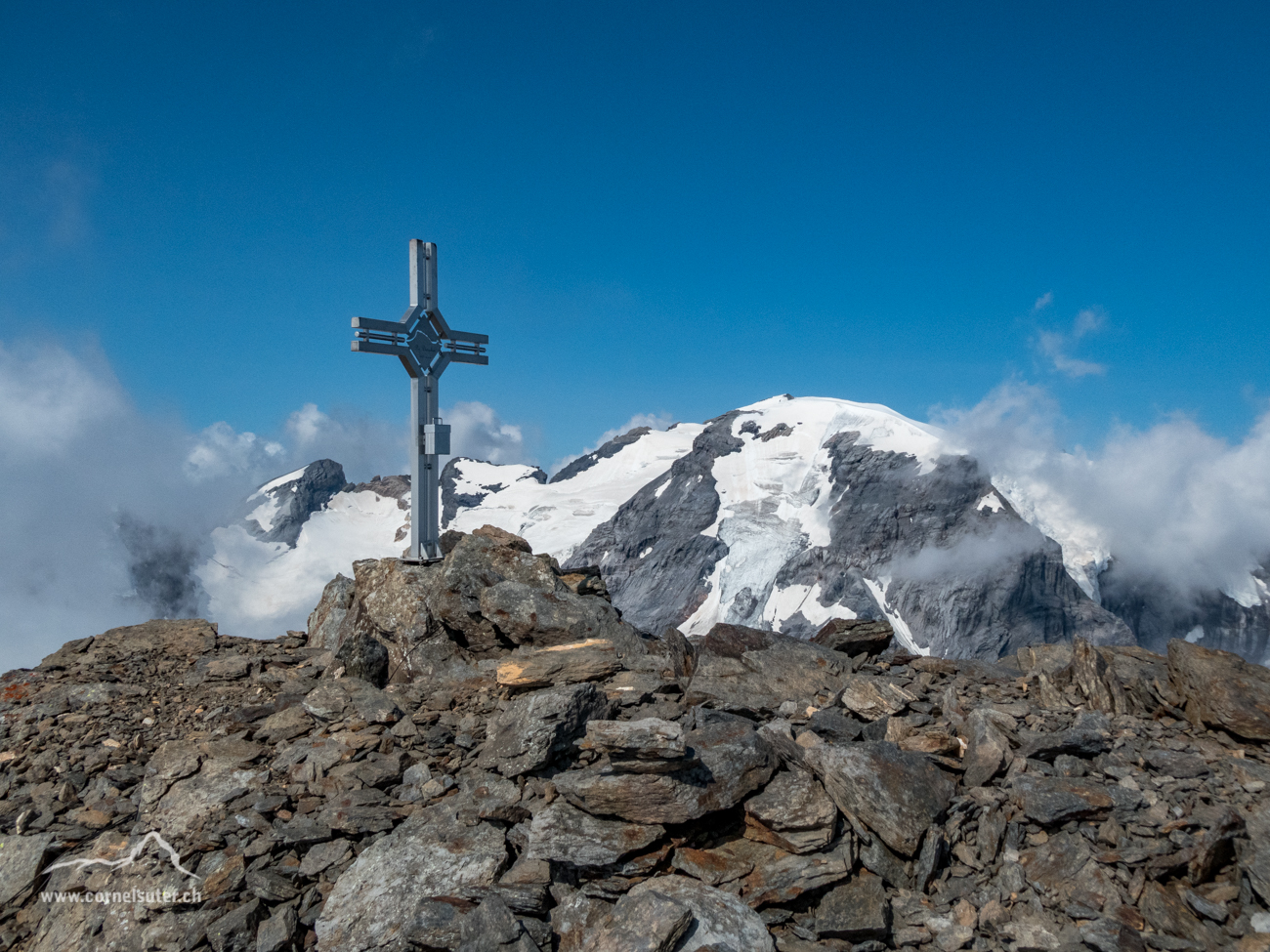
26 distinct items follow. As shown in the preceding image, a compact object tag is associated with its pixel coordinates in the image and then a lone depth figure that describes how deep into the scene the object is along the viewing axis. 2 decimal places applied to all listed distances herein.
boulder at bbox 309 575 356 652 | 13.12
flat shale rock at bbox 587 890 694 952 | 5.99
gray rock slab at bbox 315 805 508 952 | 6.64
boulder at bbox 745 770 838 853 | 7.20
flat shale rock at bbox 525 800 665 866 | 7.00
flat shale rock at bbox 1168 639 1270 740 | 8.20
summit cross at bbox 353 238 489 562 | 14.84
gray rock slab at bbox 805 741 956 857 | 7.17
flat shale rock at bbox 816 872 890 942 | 6.42
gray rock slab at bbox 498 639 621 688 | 10.70
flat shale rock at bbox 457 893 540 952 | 6.18
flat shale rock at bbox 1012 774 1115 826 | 7.18
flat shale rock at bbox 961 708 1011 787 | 7.95
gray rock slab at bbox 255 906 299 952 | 6.75
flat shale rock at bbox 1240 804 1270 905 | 6.23
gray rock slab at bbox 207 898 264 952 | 6.81
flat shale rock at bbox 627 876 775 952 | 6.21
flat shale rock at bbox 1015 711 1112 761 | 8.10
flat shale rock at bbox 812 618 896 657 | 11.90
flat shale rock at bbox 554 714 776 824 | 7.33
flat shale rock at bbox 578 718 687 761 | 7.35
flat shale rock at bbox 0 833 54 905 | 7.85
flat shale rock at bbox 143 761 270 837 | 8.24
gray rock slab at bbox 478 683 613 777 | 8.40
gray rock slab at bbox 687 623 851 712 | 10.09
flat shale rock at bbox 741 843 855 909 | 6.74
